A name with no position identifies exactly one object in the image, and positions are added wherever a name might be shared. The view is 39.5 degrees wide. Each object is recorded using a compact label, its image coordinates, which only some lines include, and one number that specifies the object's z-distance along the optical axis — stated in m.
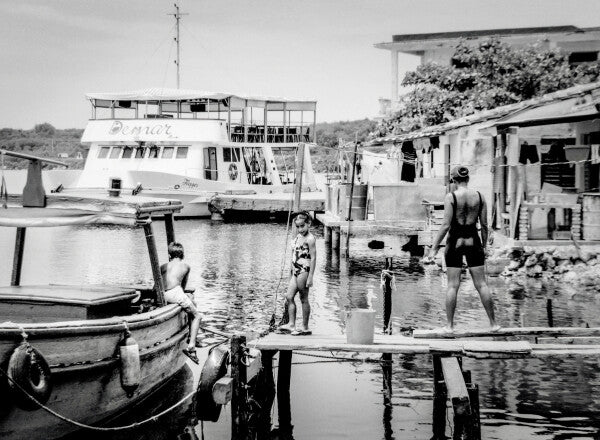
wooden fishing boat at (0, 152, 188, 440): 8.06
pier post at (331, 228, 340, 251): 26.56
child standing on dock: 10.87
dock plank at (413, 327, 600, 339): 9.89
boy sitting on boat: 11.43
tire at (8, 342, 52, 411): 7.88
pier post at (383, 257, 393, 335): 12.88
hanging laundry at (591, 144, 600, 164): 18.02
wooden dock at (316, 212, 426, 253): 23.48
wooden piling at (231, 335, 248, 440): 9.32
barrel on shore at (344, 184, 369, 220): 24.56
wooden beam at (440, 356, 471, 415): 8.01
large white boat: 41.06
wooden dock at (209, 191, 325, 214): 39.56
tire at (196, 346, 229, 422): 9.73
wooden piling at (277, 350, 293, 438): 10.54
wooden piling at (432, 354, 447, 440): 9.59
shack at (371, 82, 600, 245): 18.23
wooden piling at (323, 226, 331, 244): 29.28
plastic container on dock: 9.16
